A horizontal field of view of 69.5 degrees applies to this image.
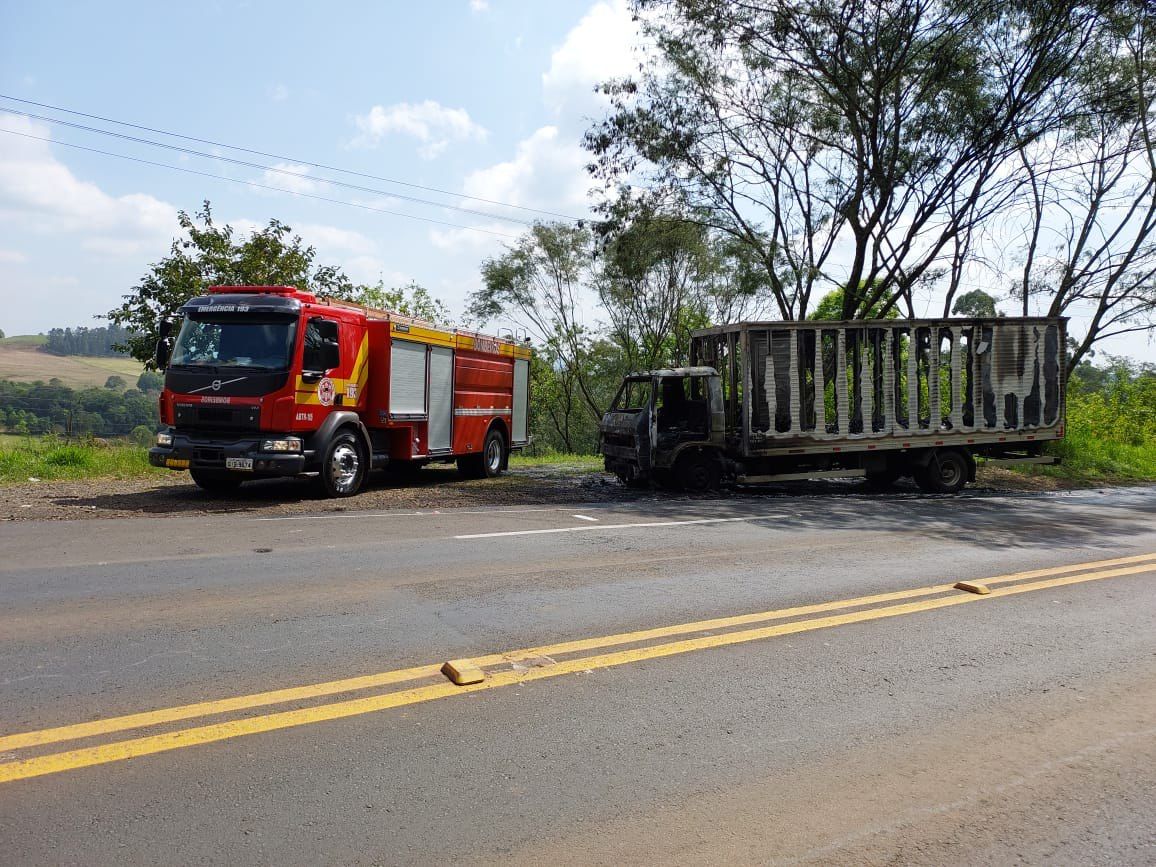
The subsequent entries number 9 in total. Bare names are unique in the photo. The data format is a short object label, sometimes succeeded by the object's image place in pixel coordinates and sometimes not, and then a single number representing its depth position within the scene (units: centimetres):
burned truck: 1463
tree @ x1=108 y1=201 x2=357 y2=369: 2148
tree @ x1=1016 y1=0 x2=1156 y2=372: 1842
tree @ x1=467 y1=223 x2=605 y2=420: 3825
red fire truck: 1133
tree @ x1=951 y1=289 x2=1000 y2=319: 2977
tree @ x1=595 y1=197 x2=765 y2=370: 2334
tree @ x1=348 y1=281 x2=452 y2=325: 3931
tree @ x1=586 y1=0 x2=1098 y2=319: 1764
